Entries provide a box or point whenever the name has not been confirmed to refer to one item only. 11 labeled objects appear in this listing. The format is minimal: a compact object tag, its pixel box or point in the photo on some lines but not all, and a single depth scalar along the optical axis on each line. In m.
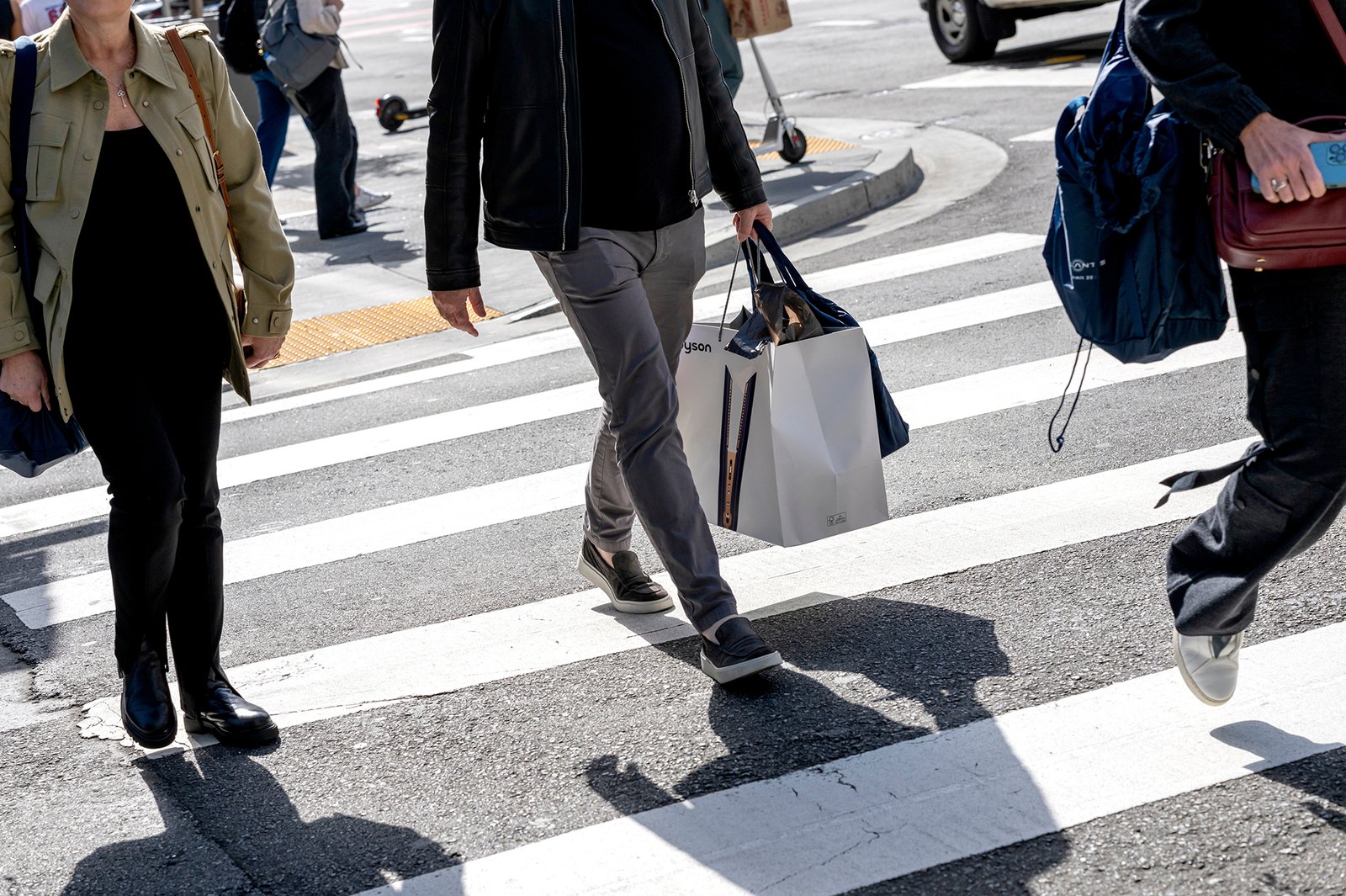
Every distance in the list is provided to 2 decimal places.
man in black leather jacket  3.63
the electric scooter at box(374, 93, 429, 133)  15.05
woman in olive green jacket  3.31
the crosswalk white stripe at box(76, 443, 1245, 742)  4.05
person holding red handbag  2.80
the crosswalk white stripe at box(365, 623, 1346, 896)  2.96
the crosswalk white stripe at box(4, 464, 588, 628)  4.83
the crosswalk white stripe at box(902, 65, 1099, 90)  13.19
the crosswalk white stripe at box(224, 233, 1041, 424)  7.20
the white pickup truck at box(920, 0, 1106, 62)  14.77
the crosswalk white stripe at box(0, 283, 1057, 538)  5.82
